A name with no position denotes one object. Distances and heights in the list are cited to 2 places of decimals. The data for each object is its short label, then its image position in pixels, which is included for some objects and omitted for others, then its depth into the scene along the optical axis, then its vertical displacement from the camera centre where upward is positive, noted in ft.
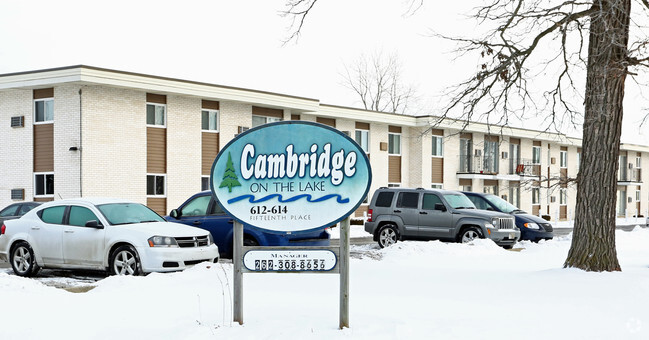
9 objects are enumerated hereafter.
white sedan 42.34 -5.12
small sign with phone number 25.93 -3.71
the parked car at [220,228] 49.11 -5.01
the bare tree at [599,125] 41.57 +2.09
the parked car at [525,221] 76.38 -6.63
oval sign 26.37 -0.67
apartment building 92.38 +4.10
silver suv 67.15 -5.75
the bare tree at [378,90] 219.20 +21.23
